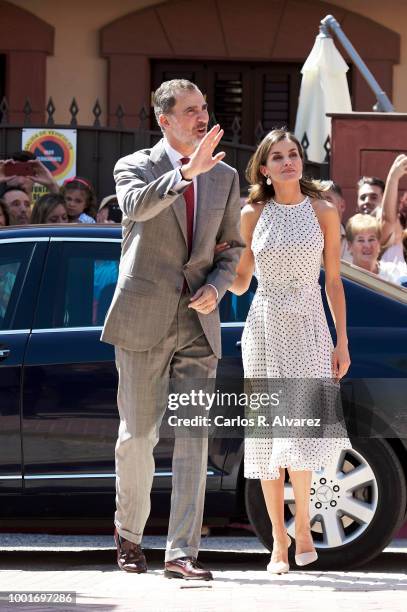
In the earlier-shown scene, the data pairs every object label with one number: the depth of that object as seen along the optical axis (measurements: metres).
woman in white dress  12.55
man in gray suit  11.75
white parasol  25.36
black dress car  13.52
